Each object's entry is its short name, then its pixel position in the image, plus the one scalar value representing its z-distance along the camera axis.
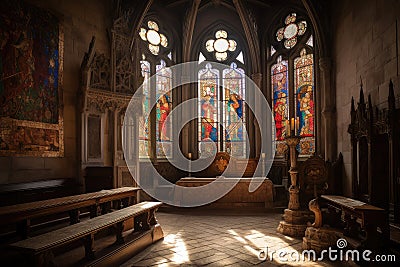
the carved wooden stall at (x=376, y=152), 4.95
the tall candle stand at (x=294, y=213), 5.71
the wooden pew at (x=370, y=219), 3.81
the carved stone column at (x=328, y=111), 8.66
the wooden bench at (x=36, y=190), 5.29
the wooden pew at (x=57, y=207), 3.84
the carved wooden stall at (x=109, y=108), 7.29
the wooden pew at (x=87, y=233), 2.89
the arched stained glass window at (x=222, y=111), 11.39
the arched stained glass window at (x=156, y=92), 10.34
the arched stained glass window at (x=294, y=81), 10.04
